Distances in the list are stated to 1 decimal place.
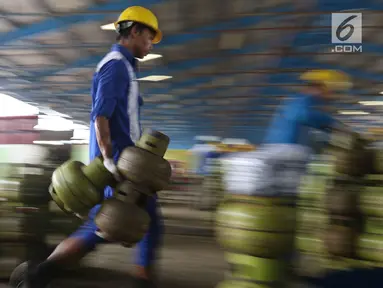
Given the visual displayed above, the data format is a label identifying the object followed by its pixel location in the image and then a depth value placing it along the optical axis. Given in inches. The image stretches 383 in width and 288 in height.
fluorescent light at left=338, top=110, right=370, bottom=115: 884.6
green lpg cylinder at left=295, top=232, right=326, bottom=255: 102.3
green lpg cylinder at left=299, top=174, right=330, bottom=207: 111.0
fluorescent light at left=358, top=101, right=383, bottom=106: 783.6
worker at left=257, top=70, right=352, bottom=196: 120.0
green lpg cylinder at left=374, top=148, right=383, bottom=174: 90.7
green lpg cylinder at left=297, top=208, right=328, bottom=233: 104.2
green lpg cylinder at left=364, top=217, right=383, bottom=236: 85.7
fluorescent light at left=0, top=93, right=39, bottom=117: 849.5
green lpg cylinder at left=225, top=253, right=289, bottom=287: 77.6
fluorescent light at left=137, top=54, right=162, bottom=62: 548.5
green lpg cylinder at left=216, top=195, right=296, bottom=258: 75.3
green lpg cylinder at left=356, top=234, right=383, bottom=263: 84.4
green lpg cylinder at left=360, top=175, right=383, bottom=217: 86.2
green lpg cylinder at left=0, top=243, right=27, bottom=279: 115.3
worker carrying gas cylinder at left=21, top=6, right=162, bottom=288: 92.5
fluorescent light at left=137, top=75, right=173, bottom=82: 658.2
